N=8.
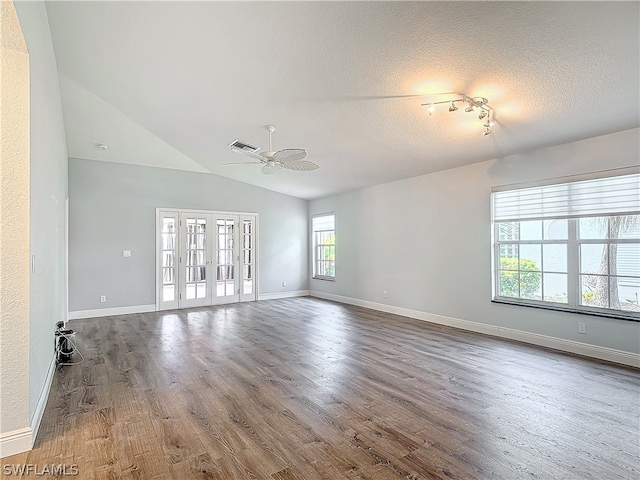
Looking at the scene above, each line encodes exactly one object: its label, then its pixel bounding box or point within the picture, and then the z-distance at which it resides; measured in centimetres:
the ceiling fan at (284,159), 409
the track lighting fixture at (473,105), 331
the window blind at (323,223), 846
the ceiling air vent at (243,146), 528
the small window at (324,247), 845
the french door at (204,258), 719
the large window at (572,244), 379
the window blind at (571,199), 378
